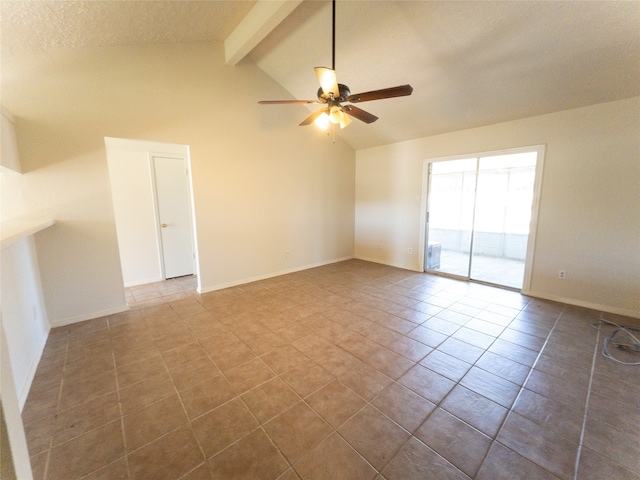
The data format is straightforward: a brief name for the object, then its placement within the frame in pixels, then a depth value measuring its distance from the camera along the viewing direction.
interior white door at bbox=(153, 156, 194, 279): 4.43
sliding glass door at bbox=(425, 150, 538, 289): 4.48
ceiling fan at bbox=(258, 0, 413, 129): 2.06
